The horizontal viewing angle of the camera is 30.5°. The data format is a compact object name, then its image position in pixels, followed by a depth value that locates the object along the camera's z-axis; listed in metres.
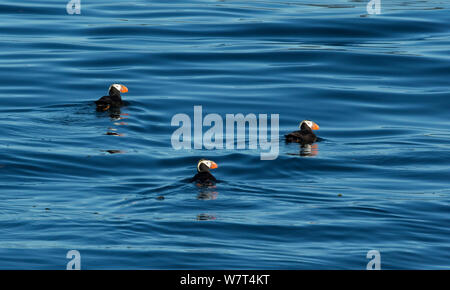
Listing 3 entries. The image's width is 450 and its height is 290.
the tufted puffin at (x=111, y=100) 19.59
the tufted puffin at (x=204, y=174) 14.16
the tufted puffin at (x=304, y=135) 17.45
